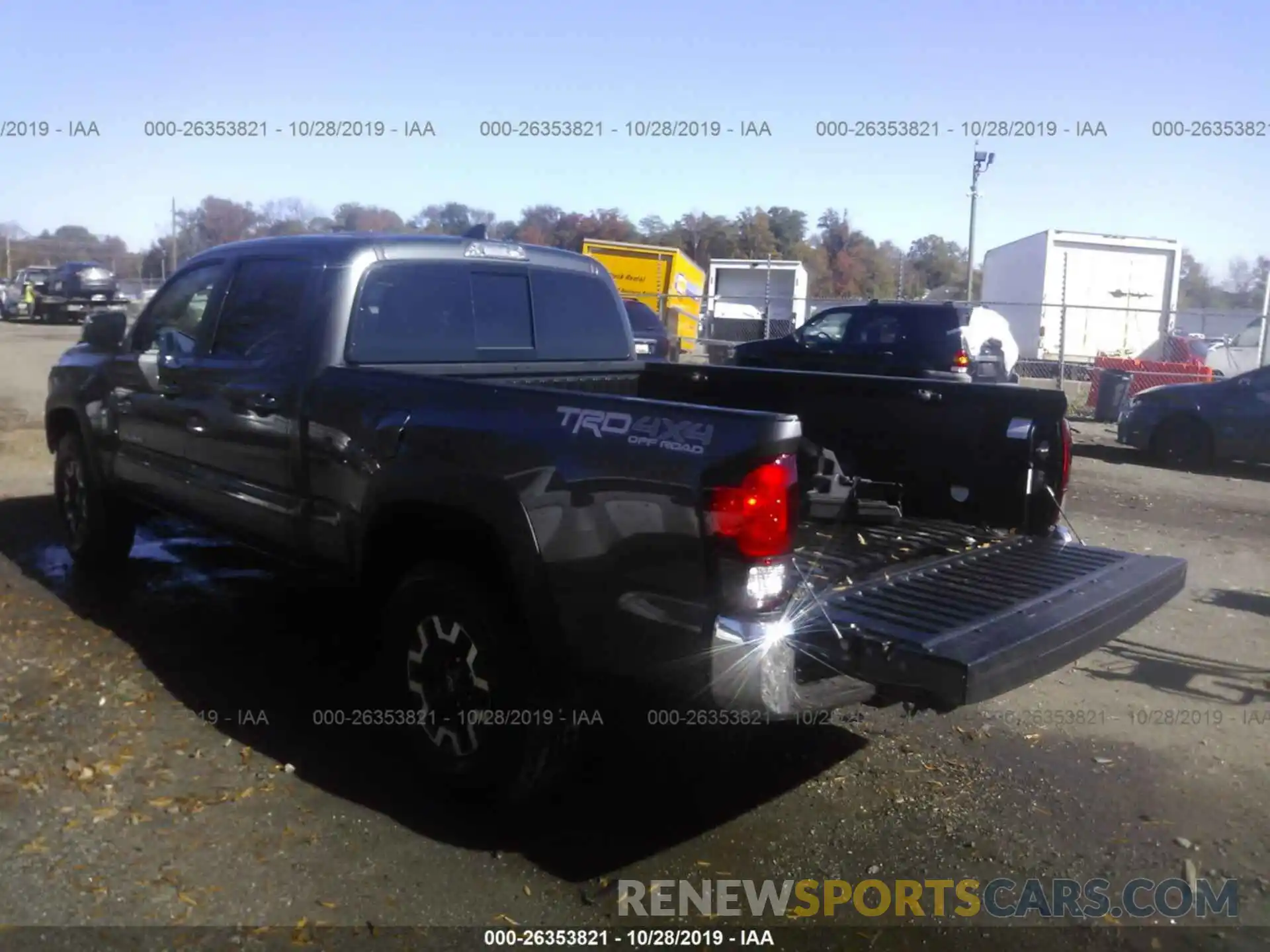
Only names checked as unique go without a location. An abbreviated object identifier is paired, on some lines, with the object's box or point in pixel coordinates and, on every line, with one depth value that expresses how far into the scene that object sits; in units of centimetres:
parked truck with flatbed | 3284
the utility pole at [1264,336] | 1911
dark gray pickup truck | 339
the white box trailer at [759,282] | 3206
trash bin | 1711
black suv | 1541
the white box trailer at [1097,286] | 2698
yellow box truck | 2602
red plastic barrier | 1852
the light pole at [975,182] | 3012
